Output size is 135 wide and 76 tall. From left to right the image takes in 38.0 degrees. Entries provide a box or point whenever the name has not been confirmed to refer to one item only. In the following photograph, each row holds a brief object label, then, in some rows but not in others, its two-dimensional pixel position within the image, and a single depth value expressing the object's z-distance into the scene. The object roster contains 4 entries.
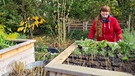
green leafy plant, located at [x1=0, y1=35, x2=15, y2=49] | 3.60
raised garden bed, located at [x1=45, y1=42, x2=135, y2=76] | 1.88
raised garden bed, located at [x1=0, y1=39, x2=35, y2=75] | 3.13
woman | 3.61
